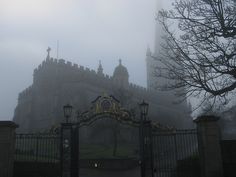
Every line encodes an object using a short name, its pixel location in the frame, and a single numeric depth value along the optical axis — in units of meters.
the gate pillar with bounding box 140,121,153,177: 17.33
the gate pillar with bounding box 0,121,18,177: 16.30
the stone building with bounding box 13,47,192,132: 60.88
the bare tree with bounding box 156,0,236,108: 14.39
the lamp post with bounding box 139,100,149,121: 18.95
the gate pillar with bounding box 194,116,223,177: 15.39
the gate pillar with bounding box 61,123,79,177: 17.45
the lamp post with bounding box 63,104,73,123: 19.09
